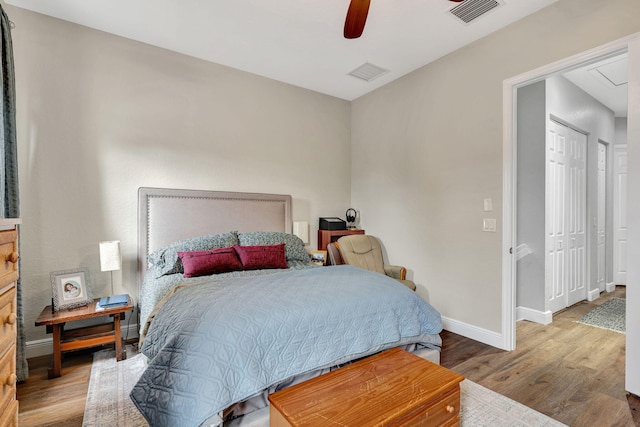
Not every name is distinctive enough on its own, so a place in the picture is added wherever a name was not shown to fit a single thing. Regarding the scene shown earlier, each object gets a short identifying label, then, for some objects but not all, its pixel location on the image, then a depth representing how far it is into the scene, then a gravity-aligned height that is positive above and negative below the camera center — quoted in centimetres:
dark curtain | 218 +50
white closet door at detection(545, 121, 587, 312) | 364 -9
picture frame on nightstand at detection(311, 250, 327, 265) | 372 -57
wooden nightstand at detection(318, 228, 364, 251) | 407 -32
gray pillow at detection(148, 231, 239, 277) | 277 -34
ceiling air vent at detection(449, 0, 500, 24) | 242 +167
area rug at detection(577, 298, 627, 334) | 333 -129
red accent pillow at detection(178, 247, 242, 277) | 262 -44
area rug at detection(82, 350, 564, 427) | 180 -124
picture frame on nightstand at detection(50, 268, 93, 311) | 247 -63
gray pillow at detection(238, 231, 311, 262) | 327 -32
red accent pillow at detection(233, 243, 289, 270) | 289 -44
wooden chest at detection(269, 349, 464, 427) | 127 -85
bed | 139 -64
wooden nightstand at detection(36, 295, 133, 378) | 230 -100
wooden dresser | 104 -38
